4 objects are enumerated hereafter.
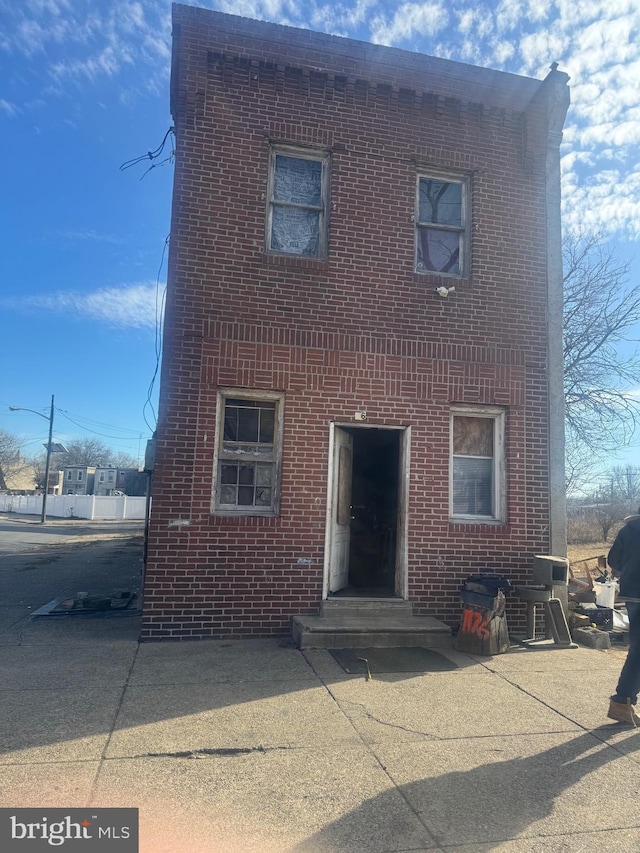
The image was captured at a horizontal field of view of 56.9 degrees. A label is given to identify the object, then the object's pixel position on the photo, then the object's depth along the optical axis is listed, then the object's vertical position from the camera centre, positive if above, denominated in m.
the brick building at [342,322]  6.79 +2.23
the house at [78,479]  73.50 +1.51
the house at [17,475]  86.22 +2.18
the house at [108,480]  74.44 +1.56
